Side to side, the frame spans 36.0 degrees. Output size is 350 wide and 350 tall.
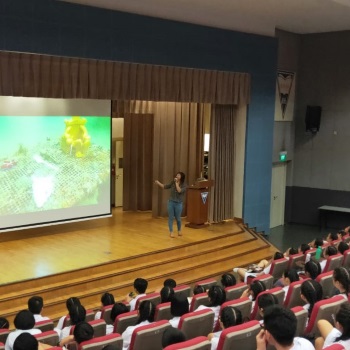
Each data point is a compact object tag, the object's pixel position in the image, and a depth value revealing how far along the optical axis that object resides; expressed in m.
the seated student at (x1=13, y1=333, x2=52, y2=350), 3.44
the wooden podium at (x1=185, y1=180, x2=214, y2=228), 10.34
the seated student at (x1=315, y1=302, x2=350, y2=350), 3.40
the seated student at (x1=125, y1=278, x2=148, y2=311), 5.47
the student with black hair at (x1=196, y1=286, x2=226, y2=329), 4.85
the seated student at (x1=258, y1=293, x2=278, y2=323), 4.27
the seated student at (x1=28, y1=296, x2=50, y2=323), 5.12
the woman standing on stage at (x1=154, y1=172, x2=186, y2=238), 9.34
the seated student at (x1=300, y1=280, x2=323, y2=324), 4.55
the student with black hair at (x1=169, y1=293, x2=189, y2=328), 4.59
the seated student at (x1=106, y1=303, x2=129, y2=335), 4.92
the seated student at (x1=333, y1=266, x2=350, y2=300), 4.77
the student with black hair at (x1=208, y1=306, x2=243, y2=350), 3.99
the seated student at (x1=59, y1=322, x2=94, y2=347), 3.99
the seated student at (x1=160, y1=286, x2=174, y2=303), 5.19
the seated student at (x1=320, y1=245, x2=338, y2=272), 6.91
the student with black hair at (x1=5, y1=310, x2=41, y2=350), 4.36
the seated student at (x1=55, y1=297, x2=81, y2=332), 5.11
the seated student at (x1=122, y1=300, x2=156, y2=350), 4.58
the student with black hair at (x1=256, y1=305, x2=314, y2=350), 2.77
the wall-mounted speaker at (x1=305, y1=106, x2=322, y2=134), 12.34
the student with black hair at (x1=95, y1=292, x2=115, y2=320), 5.65
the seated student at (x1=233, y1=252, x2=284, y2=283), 6.86
